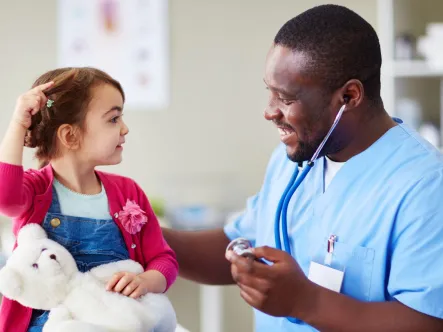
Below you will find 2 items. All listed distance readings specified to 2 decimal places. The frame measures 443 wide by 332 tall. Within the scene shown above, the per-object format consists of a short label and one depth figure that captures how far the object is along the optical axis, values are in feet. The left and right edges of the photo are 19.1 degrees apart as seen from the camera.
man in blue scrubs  6.96
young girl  7.22
